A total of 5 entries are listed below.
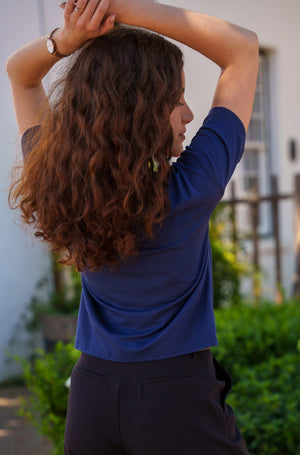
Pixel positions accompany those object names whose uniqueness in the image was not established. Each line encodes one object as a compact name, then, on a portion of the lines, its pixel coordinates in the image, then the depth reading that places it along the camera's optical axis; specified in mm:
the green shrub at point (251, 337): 3244
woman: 1243
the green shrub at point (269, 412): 2521
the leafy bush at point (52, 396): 2637
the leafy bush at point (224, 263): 4586
